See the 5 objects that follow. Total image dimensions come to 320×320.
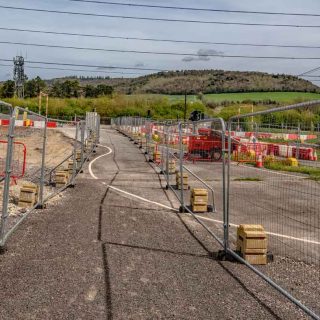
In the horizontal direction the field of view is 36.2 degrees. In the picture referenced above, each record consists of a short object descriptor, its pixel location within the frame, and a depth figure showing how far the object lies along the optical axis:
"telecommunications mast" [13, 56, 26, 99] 119.96
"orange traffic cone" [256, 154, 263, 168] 16.17
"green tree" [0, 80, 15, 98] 133.00
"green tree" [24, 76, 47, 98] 139.88
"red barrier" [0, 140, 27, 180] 13.46
